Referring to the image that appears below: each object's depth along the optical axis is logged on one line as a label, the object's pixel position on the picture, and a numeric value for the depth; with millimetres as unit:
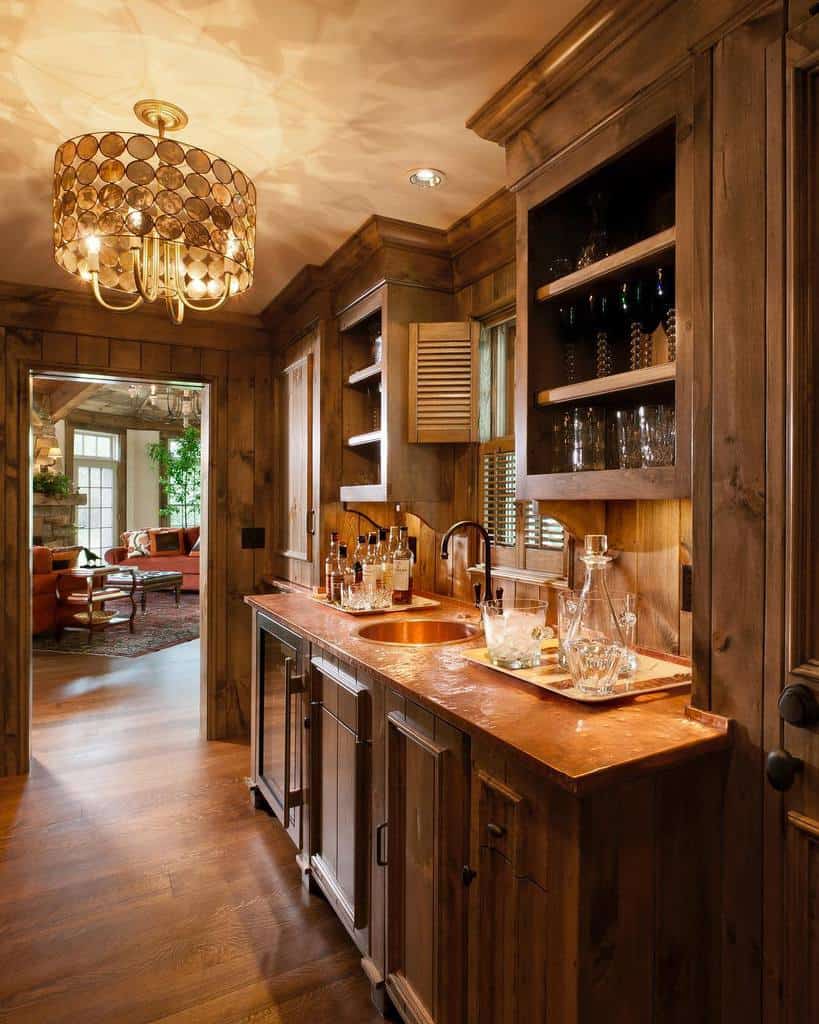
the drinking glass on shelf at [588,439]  1681
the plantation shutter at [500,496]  2340
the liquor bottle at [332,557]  2748
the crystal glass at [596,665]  1402
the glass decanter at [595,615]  1479
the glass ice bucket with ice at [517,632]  1639
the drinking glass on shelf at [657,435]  1474
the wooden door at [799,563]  1057
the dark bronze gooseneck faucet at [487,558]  2058
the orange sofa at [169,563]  9438
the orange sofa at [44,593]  6172
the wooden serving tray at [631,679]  1381
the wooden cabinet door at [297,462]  3109
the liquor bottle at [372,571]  2520
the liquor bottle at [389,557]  2551
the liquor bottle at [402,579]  2566
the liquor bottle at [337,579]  2652
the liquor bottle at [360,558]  2617
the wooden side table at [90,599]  6273
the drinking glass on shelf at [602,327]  1639
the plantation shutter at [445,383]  2463
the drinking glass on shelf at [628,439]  1564
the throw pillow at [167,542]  9750
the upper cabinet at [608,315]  1320
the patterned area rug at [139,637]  5922
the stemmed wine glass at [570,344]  1736
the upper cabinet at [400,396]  2502
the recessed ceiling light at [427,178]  2082
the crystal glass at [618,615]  1481
